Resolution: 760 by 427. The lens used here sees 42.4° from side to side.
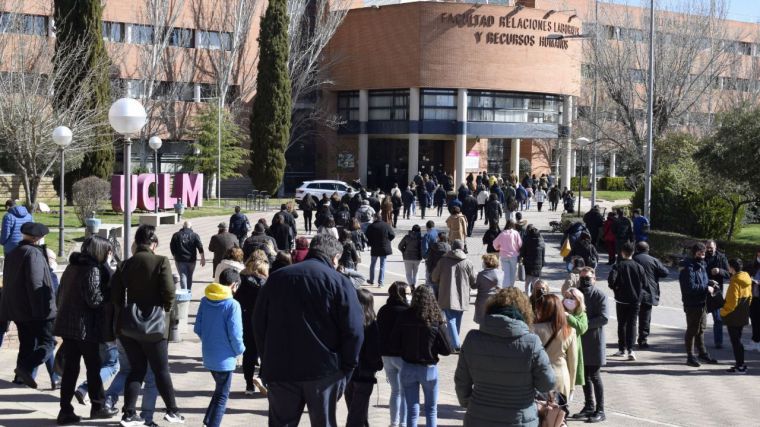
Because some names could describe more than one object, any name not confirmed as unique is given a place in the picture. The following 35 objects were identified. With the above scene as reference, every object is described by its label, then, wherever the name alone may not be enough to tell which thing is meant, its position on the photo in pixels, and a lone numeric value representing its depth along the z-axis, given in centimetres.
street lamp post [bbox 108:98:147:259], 1080
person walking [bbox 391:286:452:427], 871
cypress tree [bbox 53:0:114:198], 3541
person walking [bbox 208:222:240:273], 1633
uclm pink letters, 3469
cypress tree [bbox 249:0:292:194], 4769
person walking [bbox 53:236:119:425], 877
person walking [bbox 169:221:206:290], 1688
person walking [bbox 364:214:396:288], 2025
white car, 4481
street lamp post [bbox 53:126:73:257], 2139
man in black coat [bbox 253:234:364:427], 624
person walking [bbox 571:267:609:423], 1018
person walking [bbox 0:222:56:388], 980
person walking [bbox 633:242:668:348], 1427
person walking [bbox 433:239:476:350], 1339
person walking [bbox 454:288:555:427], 625
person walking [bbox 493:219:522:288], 1839
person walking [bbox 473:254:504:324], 1348
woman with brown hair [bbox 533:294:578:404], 826
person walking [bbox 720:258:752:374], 1349
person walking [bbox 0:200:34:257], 1506
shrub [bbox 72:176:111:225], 3055
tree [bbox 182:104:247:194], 4719
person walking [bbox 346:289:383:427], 827
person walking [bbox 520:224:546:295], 1791
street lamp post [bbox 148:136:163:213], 3241
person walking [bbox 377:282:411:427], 891
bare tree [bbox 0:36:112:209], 2980
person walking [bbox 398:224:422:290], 1880
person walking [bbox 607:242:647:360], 1330
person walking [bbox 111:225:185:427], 845
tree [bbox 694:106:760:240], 2508
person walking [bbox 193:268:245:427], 855
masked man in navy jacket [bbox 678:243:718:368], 1355
